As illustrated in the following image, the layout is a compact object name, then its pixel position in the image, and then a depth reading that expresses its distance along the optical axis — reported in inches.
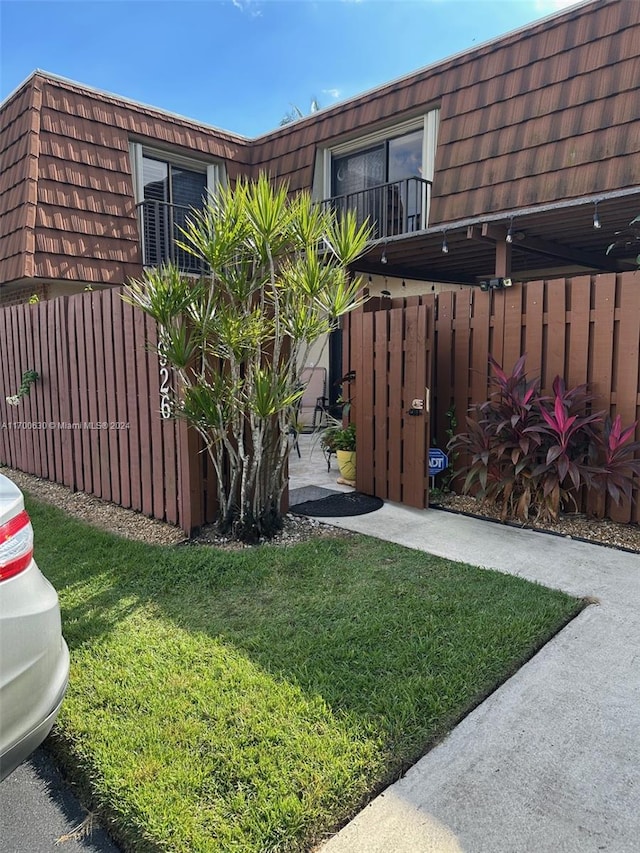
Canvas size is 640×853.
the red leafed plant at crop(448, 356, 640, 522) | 176.6
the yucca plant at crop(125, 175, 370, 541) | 154.9
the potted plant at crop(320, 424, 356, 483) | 248.4
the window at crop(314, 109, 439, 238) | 343.3
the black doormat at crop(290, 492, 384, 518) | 205.6
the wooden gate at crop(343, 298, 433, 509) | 207.2
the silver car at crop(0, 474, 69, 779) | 62.9
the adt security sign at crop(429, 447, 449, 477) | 222.3
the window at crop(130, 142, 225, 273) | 371.6
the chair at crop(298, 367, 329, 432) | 408.5
